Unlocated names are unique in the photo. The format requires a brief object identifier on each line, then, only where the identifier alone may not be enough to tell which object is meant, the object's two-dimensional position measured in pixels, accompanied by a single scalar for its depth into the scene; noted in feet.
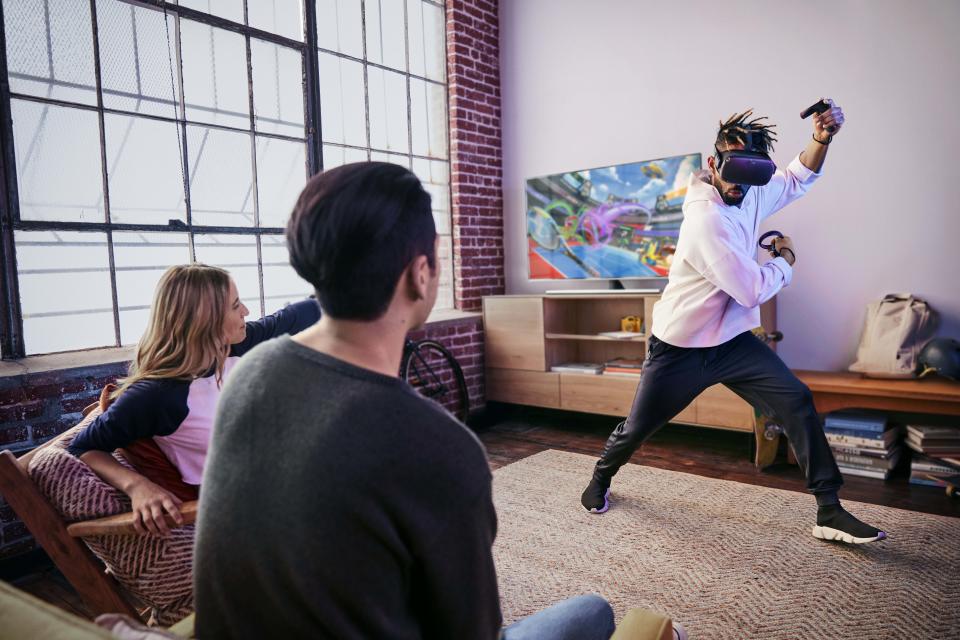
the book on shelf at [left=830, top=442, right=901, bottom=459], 10.22
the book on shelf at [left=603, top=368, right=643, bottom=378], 12.84
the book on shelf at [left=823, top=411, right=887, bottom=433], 10.37
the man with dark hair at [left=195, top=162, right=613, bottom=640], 2.09
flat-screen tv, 12.85
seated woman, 4.74
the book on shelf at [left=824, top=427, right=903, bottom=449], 10.23
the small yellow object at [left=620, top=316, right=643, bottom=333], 13.50
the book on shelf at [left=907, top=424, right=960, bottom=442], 9.93
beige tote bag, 10.48
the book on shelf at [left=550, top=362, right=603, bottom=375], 13.41
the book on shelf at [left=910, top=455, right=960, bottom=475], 9.76
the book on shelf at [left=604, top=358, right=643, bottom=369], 13.08
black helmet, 9.85
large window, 8.69
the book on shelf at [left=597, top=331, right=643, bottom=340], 12.94
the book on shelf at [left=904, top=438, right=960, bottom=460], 9.69
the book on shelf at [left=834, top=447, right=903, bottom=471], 10.23
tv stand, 13.14
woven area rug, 6.23
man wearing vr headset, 7.55
